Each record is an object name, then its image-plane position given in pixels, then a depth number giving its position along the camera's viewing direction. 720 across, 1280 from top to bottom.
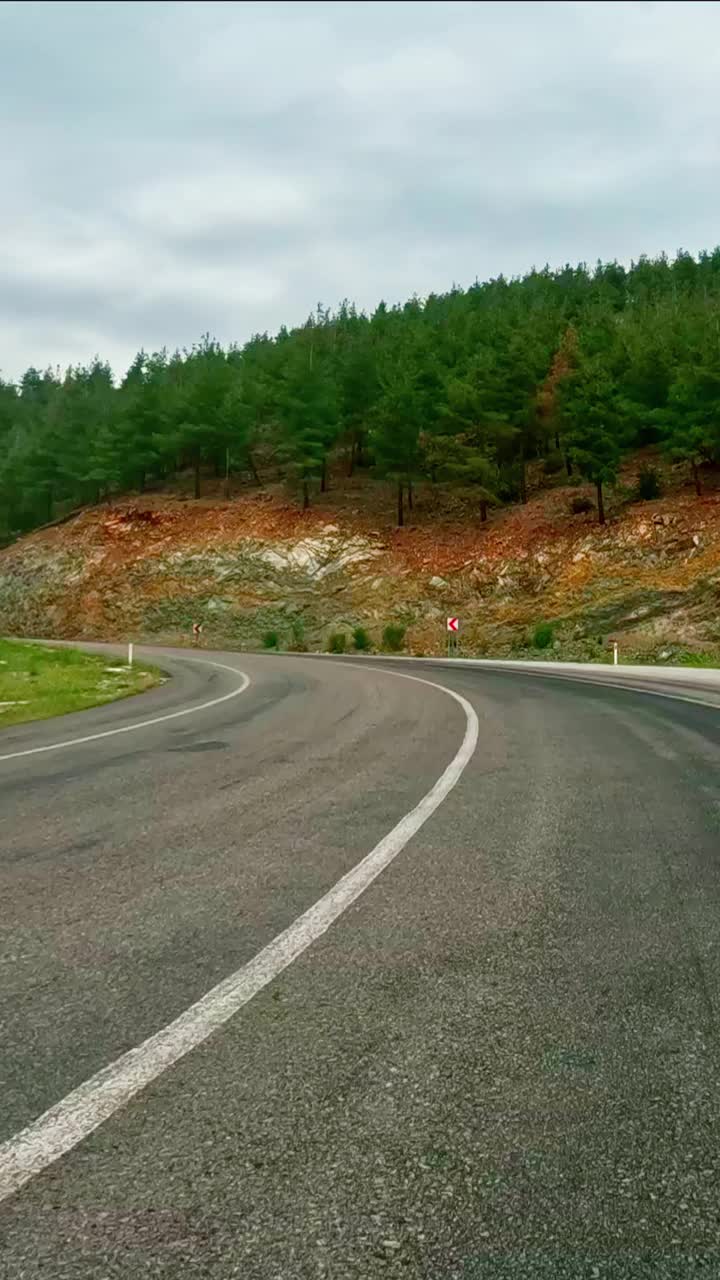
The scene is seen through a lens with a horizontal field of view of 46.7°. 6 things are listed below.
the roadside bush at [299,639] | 45.28
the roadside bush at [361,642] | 42.59
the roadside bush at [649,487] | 41.69
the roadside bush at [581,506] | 43.22
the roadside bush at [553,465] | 51.53
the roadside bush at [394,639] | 42.00
